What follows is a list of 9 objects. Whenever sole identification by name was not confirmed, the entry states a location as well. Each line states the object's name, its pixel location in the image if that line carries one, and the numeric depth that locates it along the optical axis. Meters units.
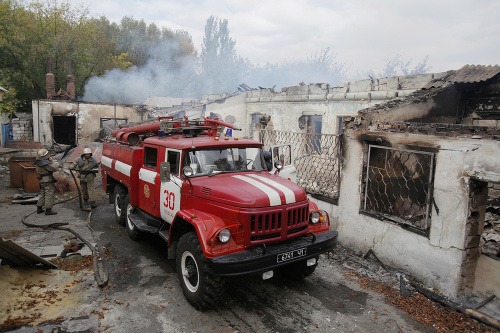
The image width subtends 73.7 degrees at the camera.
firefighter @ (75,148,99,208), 9.65
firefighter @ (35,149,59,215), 8.77
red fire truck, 4.28
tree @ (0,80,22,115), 19.93
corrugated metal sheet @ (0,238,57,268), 4.62
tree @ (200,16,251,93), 53.91
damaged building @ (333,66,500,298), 4.93
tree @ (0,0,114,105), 22.09
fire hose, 5.23
